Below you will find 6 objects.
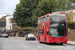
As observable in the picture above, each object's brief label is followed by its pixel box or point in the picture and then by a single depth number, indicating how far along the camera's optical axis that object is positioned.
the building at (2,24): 122.26
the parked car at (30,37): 46.18
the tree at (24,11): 74.62
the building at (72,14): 50.26
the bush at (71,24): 43.09
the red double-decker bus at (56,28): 28.33
